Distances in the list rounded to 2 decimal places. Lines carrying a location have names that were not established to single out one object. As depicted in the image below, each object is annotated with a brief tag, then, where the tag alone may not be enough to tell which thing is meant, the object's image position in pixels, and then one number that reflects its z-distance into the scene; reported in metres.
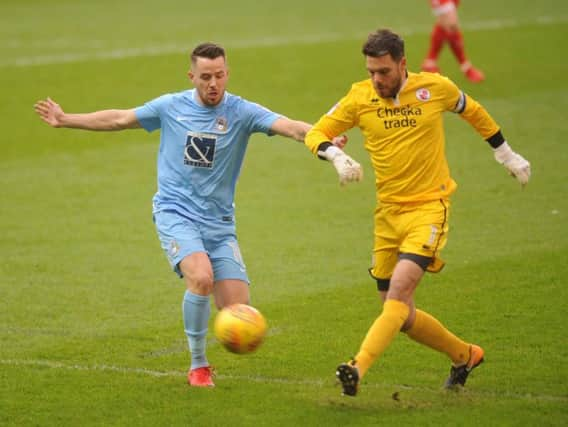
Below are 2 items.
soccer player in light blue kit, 18.75
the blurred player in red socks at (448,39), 46.44
